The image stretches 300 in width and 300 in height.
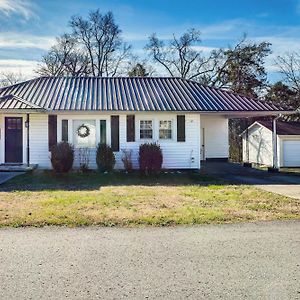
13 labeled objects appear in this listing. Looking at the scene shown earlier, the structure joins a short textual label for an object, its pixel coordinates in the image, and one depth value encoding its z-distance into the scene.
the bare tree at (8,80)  32.21
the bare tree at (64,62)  30.22
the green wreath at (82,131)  13.97
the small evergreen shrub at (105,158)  13.30
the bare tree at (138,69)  30.27
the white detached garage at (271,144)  18.10
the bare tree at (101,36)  31.44
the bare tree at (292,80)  26.61
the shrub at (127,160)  13.48
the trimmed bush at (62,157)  12.76
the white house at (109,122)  13.74
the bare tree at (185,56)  30.87
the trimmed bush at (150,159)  12.66
